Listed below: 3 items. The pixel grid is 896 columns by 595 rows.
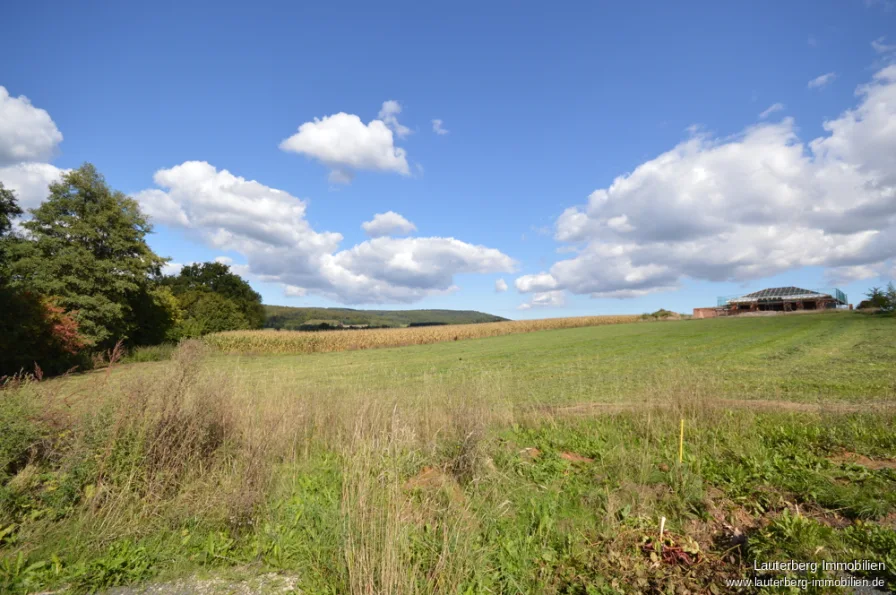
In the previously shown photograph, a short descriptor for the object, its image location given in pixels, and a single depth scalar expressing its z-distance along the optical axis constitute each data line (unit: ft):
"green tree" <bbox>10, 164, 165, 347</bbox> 86.43
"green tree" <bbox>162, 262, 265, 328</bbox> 241.76
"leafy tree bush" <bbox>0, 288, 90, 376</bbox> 66.33
